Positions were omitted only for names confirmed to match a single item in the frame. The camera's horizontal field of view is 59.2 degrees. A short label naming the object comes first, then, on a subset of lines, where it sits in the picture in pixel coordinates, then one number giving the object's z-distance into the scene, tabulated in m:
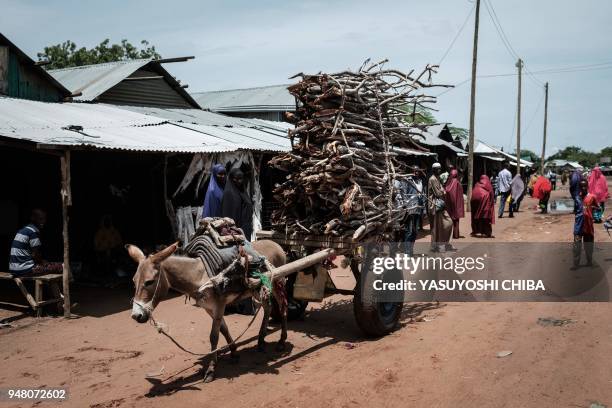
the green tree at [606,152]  104.55
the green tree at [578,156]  92.24
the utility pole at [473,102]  21.22
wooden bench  8.36
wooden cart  6.42
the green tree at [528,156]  58.14
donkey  4.74
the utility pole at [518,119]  33.47
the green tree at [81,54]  33.81
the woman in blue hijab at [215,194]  8.01
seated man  8.51
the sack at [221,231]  5.59
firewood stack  6.49
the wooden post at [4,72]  13.05
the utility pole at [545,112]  45.67
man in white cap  11.12
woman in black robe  7.57
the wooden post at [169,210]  11.27
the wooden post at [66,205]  8.12
